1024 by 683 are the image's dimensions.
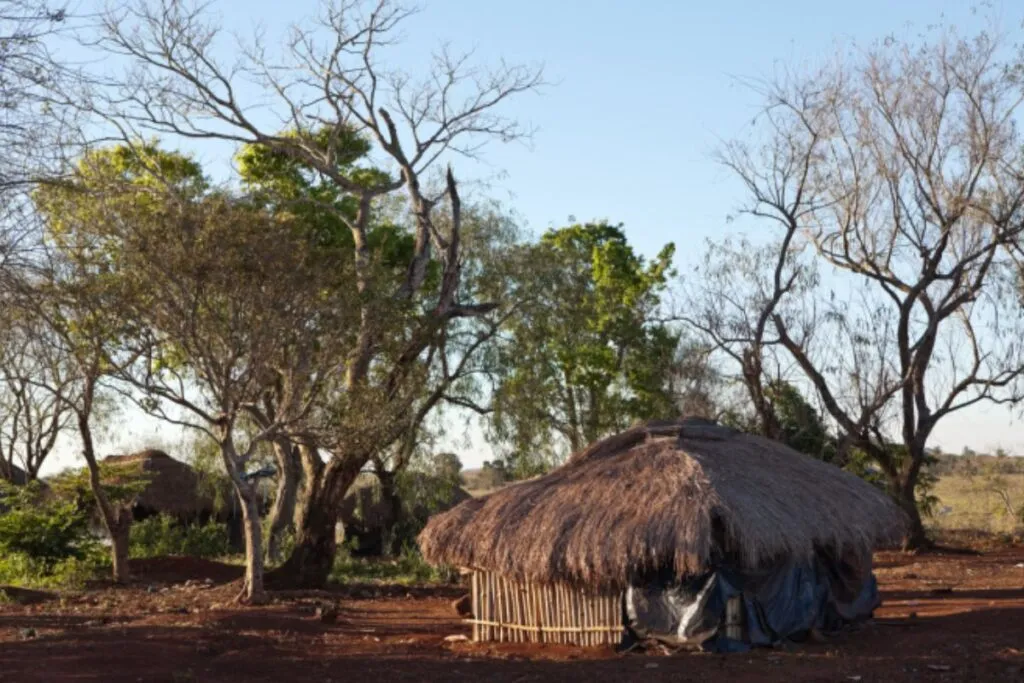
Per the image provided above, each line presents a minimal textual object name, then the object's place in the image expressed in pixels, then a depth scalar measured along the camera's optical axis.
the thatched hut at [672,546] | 13.89
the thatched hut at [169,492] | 31.08
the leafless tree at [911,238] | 24.77
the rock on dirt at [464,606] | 17.45
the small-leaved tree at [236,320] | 16.84
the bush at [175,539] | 28.31
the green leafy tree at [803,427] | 27.25
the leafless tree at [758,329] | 25.12
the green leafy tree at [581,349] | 22.27
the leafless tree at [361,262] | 19.86
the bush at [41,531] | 23.72
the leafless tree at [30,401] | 19.83
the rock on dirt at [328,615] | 16.98
